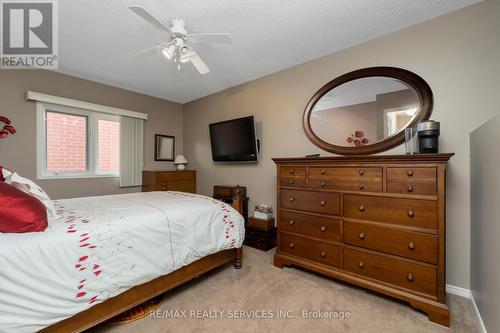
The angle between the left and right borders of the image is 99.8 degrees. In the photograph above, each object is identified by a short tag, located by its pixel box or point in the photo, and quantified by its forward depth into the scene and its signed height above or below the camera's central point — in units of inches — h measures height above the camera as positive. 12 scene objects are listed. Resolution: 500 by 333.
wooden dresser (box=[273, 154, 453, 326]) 64.3 -20.5
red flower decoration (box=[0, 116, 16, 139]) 80.1 +15.1
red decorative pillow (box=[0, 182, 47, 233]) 45.9 -10.5
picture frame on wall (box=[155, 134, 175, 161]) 167.6 +15.3
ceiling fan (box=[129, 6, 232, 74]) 75.0 +46.1
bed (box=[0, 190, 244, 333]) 44.6 -25.0
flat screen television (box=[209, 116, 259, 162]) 129.4 +17.0
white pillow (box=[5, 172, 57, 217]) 59.7 -6.4
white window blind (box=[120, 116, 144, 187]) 147.9 +11.1
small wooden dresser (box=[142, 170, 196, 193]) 147.8 -10.9
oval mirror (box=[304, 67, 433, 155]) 84.0 +25.0
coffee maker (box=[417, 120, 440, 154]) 68.6 +10.2
